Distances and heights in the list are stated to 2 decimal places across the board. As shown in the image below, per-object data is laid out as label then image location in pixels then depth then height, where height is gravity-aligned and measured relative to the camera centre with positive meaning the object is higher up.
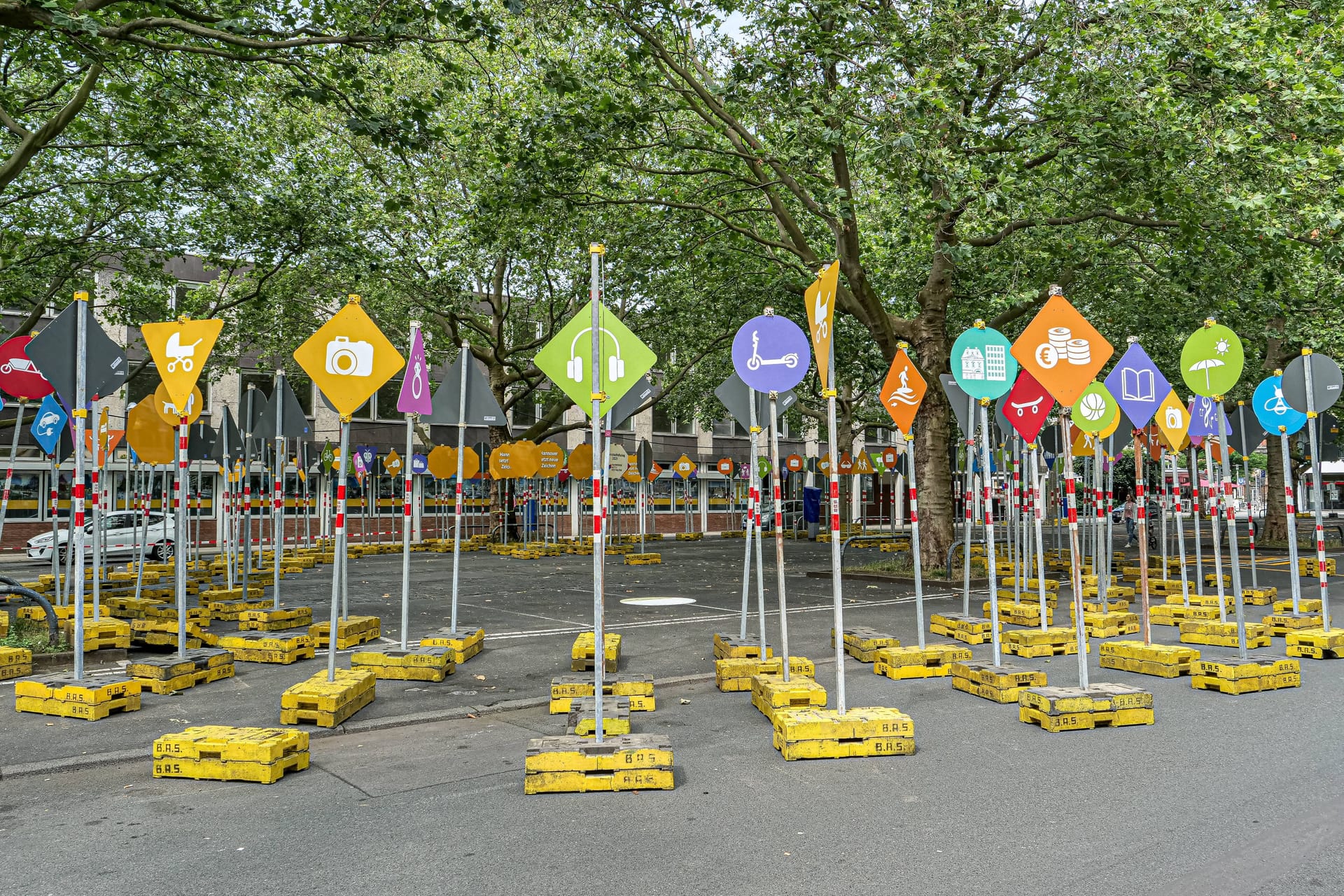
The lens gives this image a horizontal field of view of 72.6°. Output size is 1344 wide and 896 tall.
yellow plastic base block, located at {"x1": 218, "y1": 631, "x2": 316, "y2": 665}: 9.02 -1.38
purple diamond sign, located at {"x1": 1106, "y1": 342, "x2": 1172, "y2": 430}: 8.39 +1.02
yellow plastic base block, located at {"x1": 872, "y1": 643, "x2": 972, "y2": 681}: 8.17 -1.45
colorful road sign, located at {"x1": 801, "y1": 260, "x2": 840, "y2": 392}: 5.93 +1.23
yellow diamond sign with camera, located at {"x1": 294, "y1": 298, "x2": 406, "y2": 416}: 7.27 +1.20
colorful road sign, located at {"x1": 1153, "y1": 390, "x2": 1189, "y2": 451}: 9.96 +0.85
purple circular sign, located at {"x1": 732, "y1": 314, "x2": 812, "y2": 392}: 6.89 +1.12
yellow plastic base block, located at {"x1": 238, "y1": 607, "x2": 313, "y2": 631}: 10.70 -1.31
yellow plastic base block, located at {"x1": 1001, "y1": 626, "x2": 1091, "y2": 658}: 9.23 -1.46
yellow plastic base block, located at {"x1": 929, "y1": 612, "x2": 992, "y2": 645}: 9.97 -1.43
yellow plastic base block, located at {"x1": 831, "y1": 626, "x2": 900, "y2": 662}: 8.91 -1.39
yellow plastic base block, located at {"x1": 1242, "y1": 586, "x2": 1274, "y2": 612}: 13.49 -1.49
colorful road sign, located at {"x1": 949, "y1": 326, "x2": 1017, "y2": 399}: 8.11 +1.21
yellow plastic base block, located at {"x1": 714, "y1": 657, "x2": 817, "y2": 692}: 7.81 -1.44
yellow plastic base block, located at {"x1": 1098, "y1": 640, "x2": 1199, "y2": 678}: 8.16 -1.47
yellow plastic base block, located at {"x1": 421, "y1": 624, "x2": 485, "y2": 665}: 8.97 -1.34
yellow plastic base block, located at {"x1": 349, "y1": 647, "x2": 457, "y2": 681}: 8.17 -1.41
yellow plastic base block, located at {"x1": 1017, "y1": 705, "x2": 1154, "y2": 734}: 6.32 -1.55
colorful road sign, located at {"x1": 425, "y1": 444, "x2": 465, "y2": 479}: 20.22 +0.98
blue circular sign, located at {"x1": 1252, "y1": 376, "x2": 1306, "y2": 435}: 10.33 +0.99
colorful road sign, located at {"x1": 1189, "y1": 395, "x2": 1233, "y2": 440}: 9.82 +0.86
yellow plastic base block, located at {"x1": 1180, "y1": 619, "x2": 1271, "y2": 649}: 9.68 -1.47
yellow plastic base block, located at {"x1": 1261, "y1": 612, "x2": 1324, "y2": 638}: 10.14 -1.42
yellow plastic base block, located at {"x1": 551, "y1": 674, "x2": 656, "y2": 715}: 7.02 -1.45
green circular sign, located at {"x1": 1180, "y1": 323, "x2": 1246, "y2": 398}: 8.38 +1.26
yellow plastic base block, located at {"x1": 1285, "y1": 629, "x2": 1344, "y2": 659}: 9.00 -1.47
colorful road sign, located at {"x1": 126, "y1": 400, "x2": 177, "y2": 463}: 11.00 +0.92
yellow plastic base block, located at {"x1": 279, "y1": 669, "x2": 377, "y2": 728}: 6.50 -1.40
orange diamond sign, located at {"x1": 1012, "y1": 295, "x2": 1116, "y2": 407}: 6.78 +1.10
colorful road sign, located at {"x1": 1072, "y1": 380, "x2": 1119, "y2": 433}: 9.98 +1.02
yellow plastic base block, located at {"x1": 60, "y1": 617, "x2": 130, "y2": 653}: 9.04 -1.22
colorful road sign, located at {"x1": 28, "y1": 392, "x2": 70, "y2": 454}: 11.52 +1.12
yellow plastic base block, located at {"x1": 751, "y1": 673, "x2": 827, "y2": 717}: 6.62 -1.40
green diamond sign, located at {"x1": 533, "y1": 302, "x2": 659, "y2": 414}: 5.91 +0.95
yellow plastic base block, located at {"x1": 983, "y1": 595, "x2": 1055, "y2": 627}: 10.67 -1.36
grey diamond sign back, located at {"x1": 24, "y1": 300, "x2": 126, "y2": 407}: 7.33 +1.28
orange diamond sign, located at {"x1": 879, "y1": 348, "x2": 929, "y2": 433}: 8.71 +1.04
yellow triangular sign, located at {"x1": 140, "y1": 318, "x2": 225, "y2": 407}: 7.73 +1.35
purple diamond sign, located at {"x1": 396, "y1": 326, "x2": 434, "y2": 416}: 9.10 +1.23
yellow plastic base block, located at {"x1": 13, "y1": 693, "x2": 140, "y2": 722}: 6.80 -1.48
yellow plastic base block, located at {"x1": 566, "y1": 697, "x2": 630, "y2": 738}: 5.82 -1.41
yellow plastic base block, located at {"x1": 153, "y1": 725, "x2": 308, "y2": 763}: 5.30 -1.38
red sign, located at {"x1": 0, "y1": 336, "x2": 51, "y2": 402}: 9.80 +1.48
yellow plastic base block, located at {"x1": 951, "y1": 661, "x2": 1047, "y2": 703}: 7.25 -1.46
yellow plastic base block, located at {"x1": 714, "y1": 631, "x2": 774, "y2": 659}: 8.34 -1.33
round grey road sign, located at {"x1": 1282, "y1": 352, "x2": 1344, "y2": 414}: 9.37 +1.16
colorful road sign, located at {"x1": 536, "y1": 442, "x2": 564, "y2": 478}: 23.50 +1.18
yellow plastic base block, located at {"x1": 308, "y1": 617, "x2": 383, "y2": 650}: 9.64 -1.34
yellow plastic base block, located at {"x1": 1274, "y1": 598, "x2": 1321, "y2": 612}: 11.90 -1.47
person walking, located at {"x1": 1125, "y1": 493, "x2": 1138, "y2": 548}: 32.72 -0.76
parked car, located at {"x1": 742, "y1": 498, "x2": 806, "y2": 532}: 40.94 -0.64
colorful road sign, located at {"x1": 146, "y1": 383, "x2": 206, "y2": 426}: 9.37 +1.14
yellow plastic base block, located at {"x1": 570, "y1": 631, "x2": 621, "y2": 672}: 8.43 -1.38
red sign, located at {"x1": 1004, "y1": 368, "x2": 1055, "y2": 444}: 8.42 +0.88
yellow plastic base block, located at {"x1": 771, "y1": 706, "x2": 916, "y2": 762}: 5.68 -1.47
